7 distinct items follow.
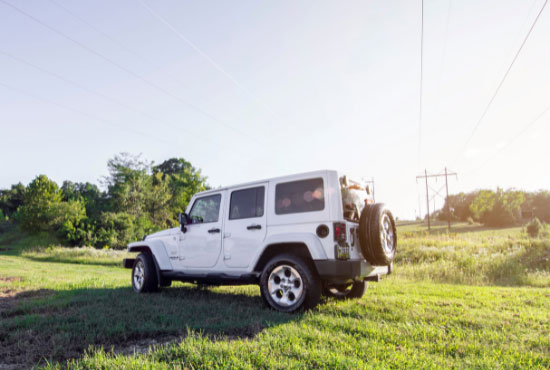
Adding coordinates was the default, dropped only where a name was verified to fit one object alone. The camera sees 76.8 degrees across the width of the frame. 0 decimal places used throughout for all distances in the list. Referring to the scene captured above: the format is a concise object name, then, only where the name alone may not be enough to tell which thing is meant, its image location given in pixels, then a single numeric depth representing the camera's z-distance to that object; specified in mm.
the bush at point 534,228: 24430
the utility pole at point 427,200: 47906
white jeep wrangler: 4941
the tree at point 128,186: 36031
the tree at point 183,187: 45781
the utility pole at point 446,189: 49216
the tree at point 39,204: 31219
